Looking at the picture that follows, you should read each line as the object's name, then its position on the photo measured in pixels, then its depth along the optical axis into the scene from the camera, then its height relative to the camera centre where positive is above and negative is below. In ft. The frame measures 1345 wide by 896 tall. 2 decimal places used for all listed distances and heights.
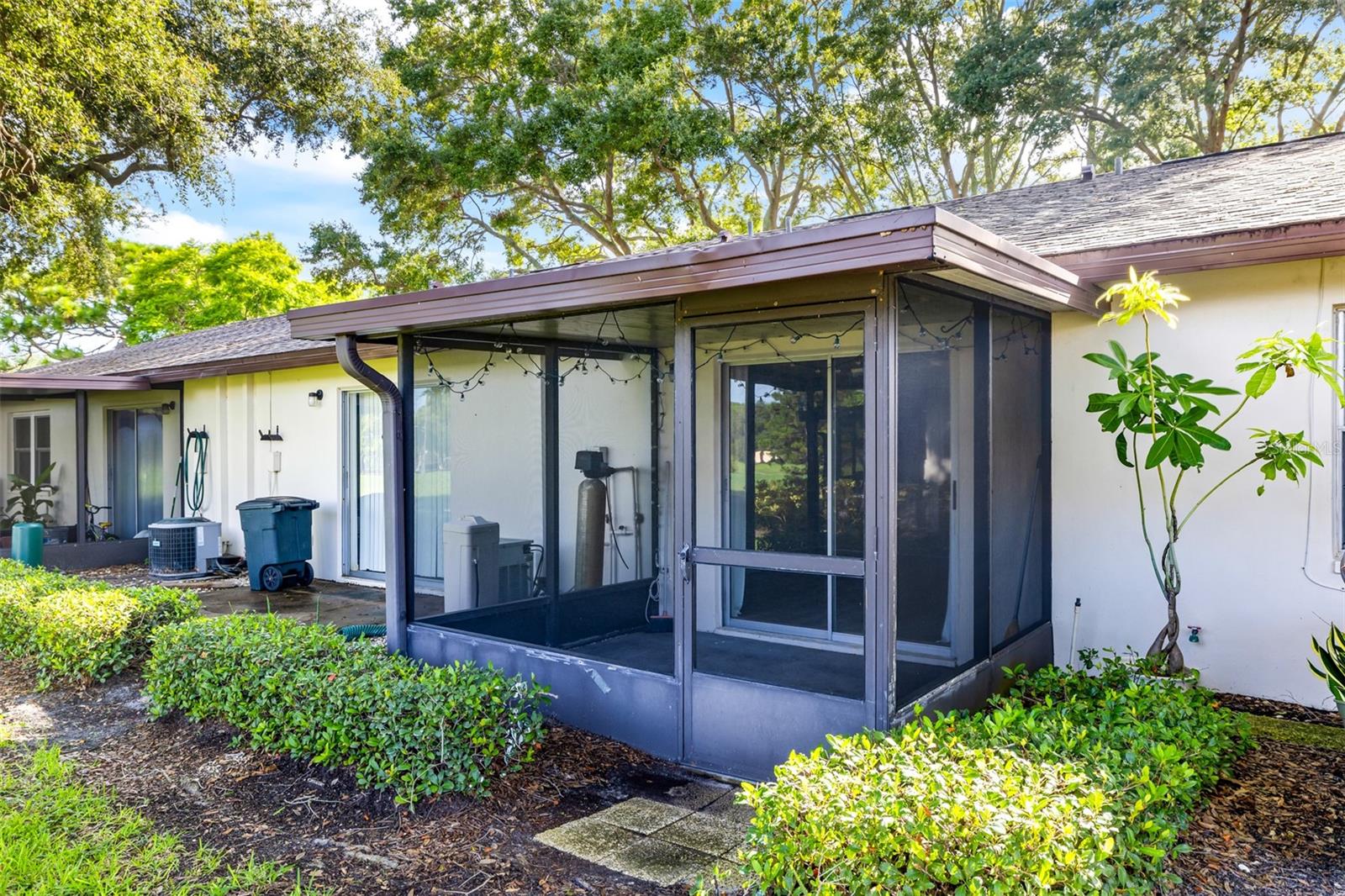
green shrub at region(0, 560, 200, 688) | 18.30 -3.92
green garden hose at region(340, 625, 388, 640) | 20.65 -4.53
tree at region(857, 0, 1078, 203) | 44.98 +18.38
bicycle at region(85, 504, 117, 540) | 39.17 -3.89
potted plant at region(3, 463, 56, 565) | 41.19 -2.78
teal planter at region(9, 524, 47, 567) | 33.19 -3.81
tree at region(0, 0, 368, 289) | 32.35 +14.17
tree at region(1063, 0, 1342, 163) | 42.86 +18.55
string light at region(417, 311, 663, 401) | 18.23 +1.66
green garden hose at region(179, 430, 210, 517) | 36.73 -0.97
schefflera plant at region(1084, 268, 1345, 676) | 13.11 +0.40
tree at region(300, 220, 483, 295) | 54.19 +11.17
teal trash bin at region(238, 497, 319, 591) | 29.30 -3.23
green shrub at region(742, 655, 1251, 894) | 7.70 -3.60
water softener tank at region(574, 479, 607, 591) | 19.56 -2.09
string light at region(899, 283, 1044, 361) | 12.64 +1.71
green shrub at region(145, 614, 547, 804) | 12.14 -3.98
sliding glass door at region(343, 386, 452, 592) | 30.32 -1.50
